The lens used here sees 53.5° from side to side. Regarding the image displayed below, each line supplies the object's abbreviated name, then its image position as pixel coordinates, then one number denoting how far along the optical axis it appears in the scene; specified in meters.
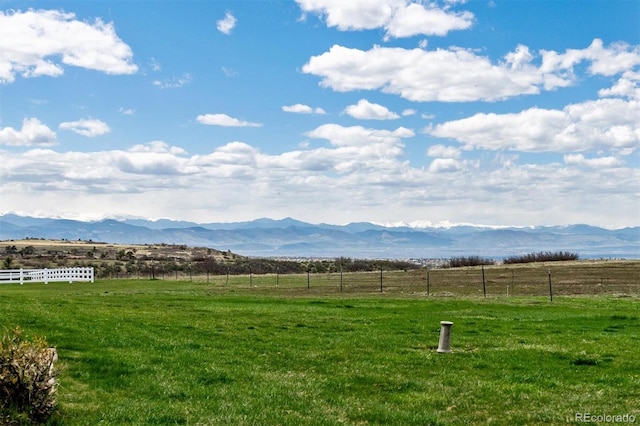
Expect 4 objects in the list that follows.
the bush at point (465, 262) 120.50
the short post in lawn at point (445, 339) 20.41
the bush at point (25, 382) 10.82
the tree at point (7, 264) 107.89
